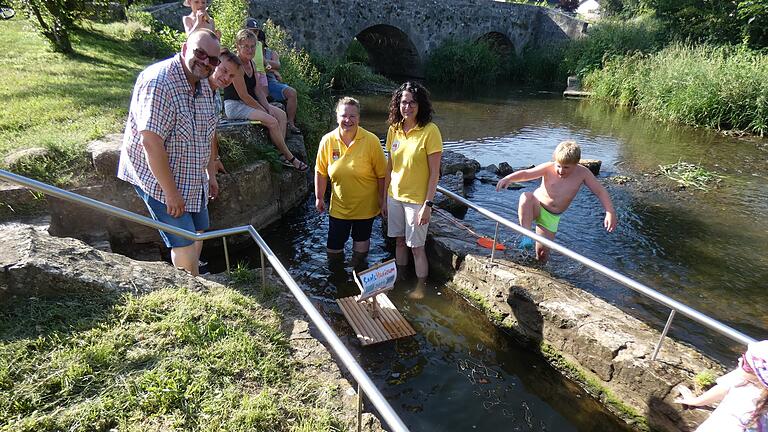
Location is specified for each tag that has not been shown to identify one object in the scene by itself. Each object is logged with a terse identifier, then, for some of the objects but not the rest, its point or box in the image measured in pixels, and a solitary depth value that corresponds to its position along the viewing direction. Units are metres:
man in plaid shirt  2.87
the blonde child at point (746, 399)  2.33
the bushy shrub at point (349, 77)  17.72
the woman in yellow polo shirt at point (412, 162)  4.22
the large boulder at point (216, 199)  4.46
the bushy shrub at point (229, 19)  9.74
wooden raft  3.94
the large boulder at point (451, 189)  6.80
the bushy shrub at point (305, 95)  8.79
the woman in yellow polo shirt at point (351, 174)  4.54
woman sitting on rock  6.05
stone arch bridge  17.60
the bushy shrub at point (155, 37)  12.17
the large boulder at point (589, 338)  3.17
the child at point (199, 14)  5.75
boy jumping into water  4.51
